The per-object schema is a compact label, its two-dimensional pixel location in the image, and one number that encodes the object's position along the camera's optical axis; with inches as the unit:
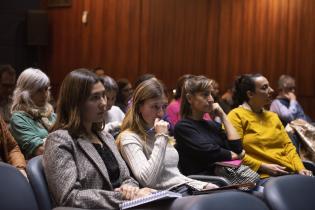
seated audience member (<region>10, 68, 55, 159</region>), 123.4
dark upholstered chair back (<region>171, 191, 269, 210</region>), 71.5
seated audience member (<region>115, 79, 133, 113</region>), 202.6
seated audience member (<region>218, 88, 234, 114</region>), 242.1
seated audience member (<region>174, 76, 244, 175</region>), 124.7
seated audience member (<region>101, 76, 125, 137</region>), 167.8
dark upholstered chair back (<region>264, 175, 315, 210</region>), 82.7
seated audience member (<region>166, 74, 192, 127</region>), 185.2
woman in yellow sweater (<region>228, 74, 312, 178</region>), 139.2
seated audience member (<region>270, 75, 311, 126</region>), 230.2
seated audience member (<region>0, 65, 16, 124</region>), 168.2
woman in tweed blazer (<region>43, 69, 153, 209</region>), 82.8
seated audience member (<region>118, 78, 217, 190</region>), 98.4
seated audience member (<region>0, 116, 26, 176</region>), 111.3
